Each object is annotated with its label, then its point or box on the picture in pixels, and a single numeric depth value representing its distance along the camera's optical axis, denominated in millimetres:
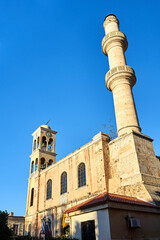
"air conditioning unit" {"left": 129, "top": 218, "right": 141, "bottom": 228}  8349
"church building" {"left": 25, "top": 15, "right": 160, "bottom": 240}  8594
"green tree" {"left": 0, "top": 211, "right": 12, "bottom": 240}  10620
